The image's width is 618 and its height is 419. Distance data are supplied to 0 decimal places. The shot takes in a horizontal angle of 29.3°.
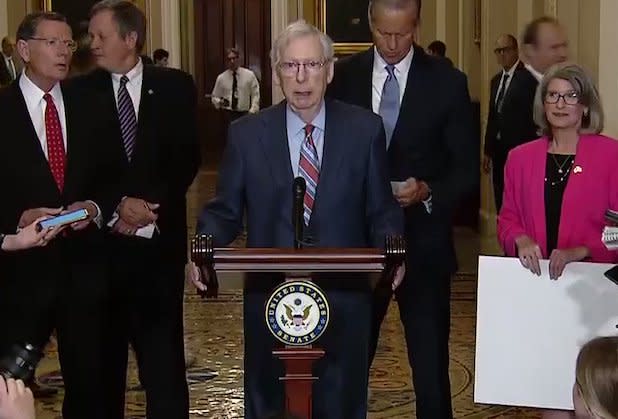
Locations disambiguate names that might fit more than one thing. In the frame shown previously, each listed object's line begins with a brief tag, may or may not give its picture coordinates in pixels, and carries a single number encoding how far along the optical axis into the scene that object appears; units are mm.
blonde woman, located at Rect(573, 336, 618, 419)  2385
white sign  3961
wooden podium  3068
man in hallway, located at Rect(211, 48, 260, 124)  17703
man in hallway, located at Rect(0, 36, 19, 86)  13325
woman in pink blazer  4160
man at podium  3566
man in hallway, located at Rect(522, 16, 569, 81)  6516
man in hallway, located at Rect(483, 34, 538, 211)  6977
